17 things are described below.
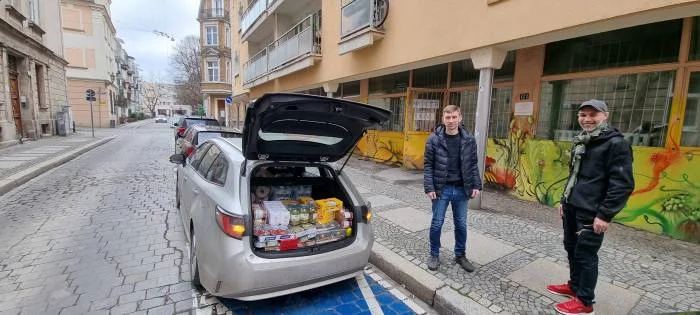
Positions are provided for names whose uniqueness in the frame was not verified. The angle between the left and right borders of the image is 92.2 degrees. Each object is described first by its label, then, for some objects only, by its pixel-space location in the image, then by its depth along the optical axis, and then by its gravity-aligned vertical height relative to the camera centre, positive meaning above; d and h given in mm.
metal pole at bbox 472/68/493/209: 5543 +234
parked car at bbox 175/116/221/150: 12458 -273
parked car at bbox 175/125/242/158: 7859 -452
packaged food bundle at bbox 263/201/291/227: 3004 -880
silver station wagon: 2643 -843
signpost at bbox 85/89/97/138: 18422 +804
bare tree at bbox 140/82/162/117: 88500 +4880
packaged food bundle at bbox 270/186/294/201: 3572 -799
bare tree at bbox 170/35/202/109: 47906 +7141
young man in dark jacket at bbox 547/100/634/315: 2486 -470
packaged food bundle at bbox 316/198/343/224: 3273 -881
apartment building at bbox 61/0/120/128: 28500 +4578
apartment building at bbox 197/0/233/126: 36281 +7729
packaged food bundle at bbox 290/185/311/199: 3675 -793
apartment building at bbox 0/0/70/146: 12738 +1765
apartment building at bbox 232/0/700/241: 4453 +902
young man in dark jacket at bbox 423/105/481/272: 3502 -531
